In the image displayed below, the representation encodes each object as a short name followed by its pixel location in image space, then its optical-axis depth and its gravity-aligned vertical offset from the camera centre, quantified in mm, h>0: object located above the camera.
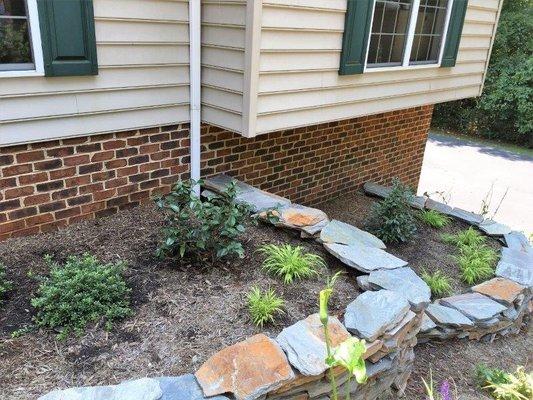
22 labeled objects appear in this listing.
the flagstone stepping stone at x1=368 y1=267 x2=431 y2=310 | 2748 -1537
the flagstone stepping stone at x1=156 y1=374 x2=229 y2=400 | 1891 -1503
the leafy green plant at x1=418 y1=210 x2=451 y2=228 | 4887 -1950
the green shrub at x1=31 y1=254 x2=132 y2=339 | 2324 -1459
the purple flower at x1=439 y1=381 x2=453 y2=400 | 2020 -1524
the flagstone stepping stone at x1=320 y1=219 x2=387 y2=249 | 3289 -1499
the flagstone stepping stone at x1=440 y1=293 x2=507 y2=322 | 3453 -2017
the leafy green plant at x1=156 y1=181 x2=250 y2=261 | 2854 -1288
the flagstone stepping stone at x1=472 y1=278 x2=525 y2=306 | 3617 -1976
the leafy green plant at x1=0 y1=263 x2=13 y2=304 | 2479 -1481
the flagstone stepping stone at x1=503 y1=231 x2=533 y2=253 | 4445 -1961
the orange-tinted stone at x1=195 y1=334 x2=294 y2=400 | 1943 -1484
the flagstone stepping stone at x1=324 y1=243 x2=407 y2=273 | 3020 -1508
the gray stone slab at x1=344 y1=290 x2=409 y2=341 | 2379 -1494
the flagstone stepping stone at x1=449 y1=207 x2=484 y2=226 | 4938 -1940
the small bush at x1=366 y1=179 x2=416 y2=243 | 4391 -1783
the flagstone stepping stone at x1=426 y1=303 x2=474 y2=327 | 3342 -2012
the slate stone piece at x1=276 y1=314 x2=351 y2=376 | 2096 -1477
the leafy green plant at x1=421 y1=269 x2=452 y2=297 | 3770 -2009
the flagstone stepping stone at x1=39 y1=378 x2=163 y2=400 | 1838 -1488
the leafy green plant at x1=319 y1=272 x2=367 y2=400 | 1241 -867
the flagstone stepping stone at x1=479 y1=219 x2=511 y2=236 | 4695 -1936
